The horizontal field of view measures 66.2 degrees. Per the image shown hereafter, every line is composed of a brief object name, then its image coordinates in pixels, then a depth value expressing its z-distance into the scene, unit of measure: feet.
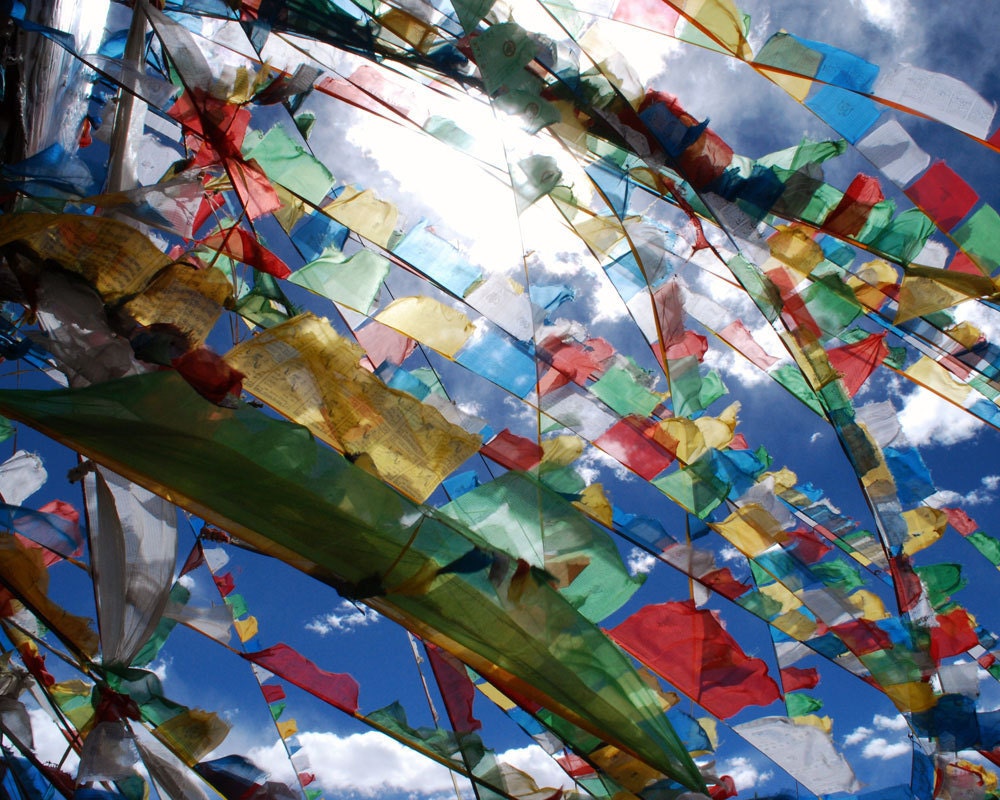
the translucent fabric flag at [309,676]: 10.50
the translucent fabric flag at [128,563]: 8.25
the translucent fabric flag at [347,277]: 10.34
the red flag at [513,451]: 10.69
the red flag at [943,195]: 8.30
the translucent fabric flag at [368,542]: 6.52
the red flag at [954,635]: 11.51
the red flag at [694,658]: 9.58
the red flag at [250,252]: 9.76
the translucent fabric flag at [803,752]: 9.14
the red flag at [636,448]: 11.04
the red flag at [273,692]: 14.35
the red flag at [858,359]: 10.56
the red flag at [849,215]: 9.18
